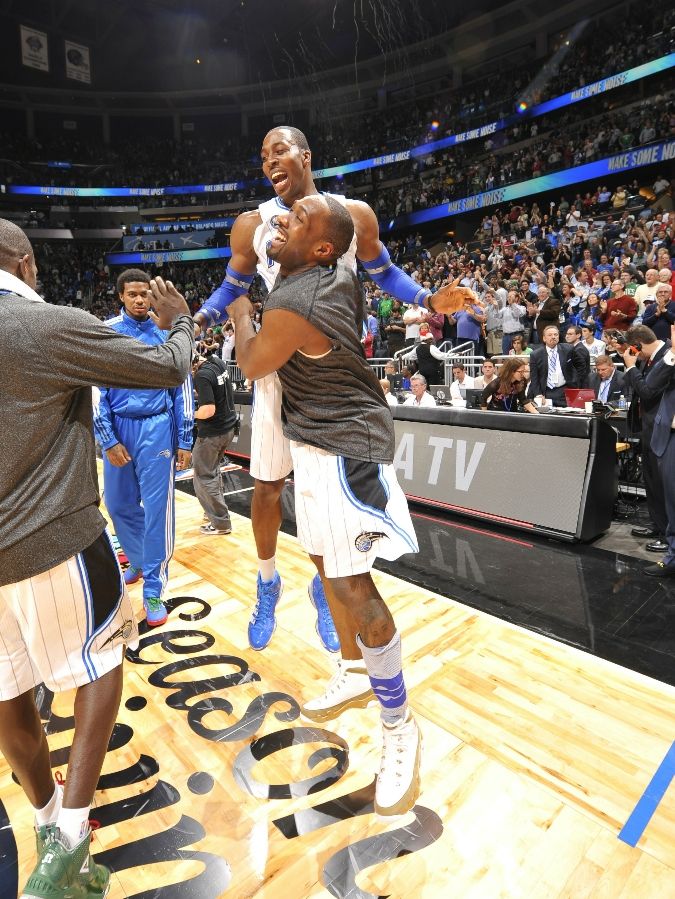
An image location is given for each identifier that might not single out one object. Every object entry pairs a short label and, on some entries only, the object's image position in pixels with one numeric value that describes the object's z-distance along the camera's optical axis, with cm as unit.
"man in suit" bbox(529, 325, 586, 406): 652
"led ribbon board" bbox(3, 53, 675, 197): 1716
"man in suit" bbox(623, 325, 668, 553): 428
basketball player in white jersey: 229
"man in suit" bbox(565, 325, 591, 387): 651
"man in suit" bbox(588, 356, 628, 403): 641
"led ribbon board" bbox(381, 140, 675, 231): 1512
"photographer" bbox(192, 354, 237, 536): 495
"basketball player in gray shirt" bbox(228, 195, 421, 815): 167
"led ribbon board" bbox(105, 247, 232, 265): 3033
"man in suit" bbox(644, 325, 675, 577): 407
